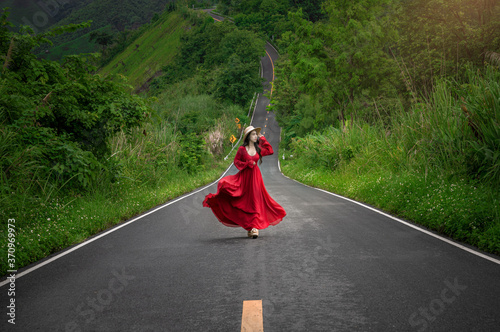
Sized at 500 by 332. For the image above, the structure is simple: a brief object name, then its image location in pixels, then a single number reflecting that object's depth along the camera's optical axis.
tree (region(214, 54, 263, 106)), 62.69
